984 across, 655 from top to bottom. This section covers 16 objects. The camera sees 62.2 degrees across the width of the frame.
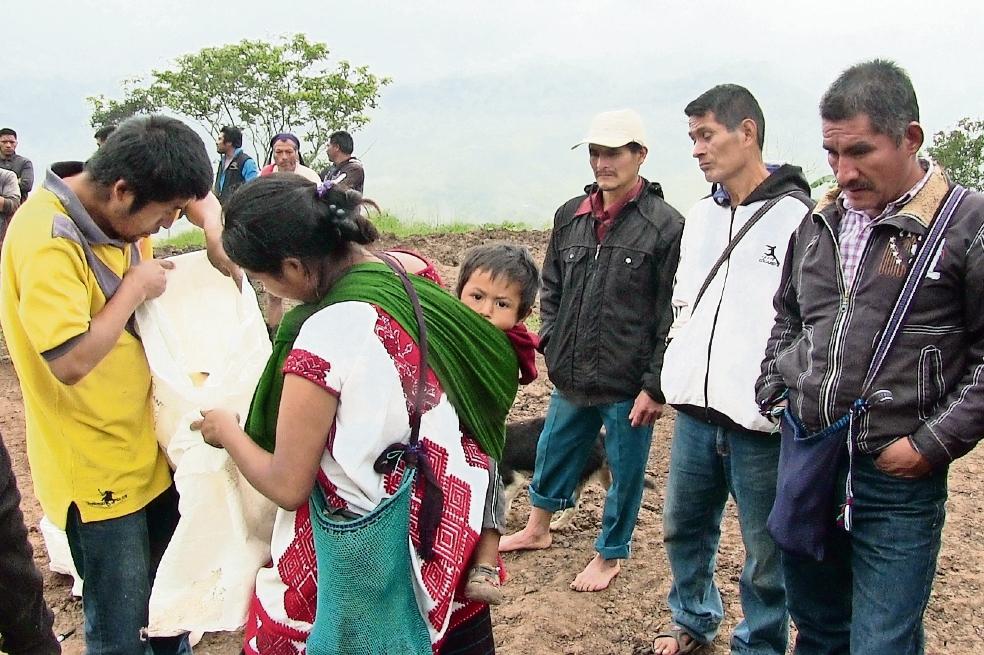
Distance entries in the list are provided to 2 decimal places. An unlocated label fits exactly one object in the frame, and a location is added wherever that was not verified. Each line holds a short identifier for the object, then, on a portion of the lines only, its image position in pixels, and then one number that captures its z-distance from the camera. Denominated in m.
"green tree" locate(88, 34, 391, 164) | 17.47
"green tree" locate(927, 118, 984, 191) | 11.12
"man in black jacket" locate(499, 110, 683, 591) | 3.24
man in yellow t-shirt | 1.93
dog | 4.22
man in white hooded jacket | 2.64
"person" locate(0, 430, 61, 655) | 2.63
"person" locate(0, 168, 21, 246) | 7.76
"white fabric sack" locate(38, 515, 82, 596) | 3.75
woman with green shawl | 1.64
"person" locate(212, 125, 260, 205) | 8.02
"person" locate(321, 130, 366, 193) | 8.59
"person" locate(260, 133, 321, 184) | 7.55
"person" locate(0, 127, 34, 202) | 9.27
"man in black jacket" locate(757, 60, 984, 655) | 1.93
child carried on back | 2.04
